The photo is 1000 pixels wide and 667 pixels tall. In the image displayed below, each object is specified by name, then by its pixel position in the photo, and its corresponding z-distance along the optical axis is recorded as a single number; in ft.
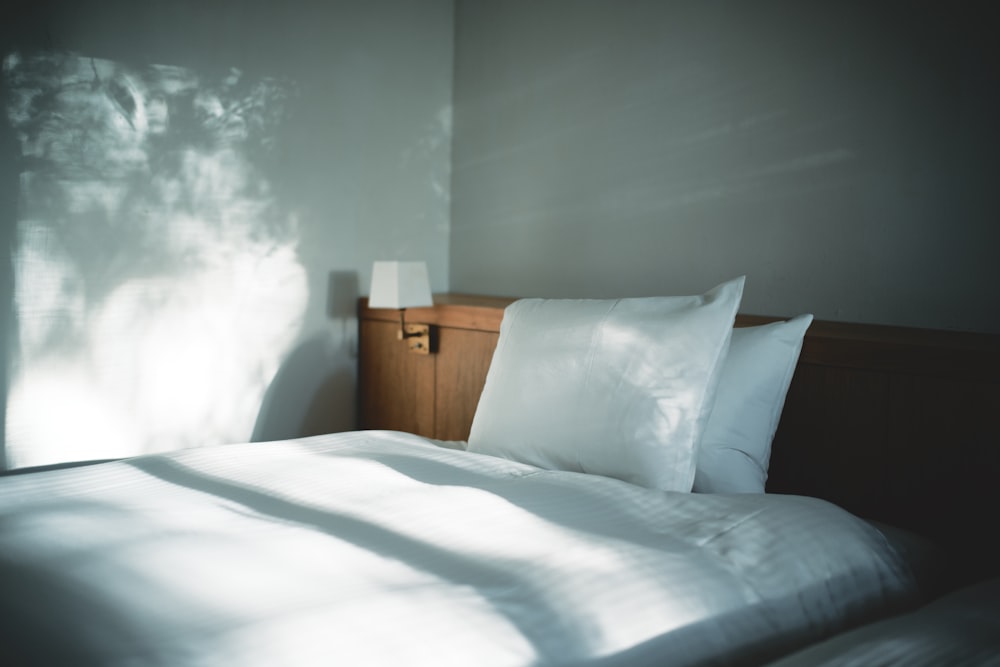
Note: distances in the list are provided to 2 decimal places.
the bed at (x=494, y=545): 3.31
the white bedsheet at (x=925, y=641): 3.00
